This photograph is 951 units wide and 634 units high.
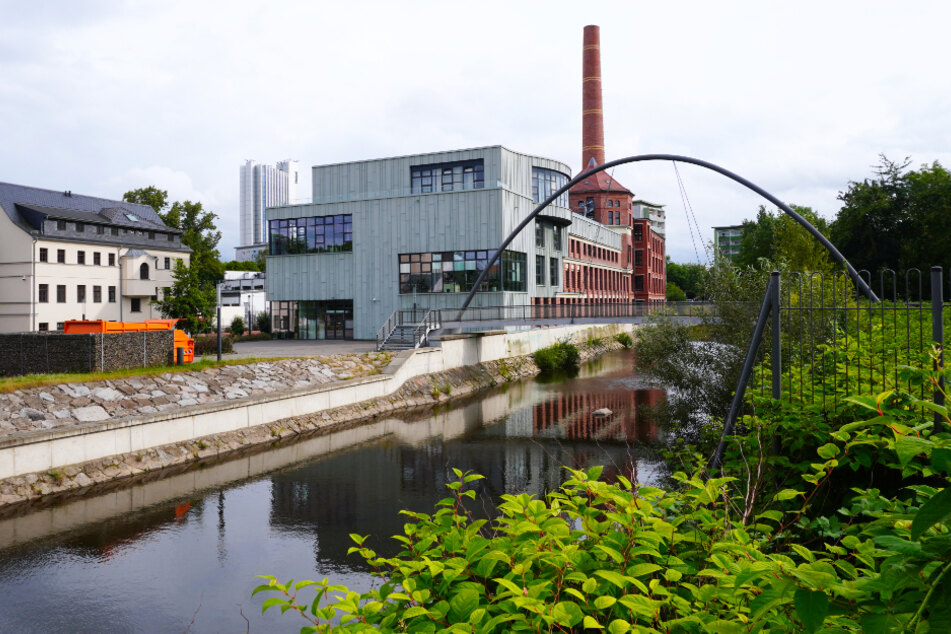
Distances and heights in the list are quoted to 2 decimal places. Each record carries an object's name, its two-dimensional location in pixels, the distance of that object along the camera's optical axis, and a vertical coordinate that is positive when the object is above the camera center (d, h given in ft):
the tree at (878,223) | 163.12 +20.77
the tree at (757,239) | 248.20 +27.43
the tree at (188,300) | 137.90 +2.97
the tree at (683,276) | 459.32 +23.51
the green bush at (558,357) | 156.04 -11.05
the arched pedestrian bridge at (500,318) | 120.98 -1.30
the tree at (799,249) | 98.78 +9.48
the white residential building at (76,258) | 162.91 +15.09
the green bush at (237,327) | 191.42 -3.78
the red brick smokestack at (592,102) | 269.64 +83.83
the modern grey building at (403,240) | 146.92 +16.73
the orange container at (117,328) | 80.53 -1.58
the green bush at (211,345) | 116.06 -5.43
